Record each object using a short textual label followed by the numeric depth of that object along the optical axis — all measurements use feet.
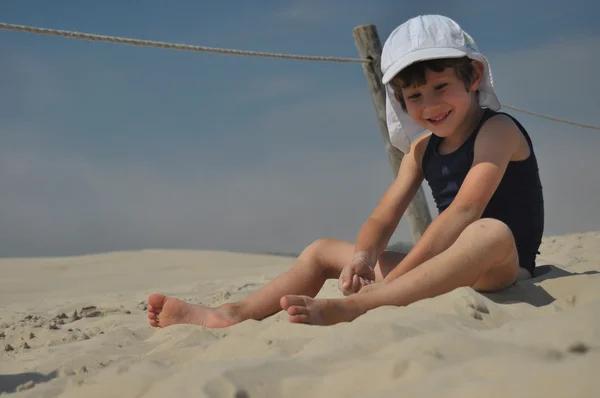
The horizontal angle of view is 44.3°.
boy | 7.66
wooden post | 14.35
